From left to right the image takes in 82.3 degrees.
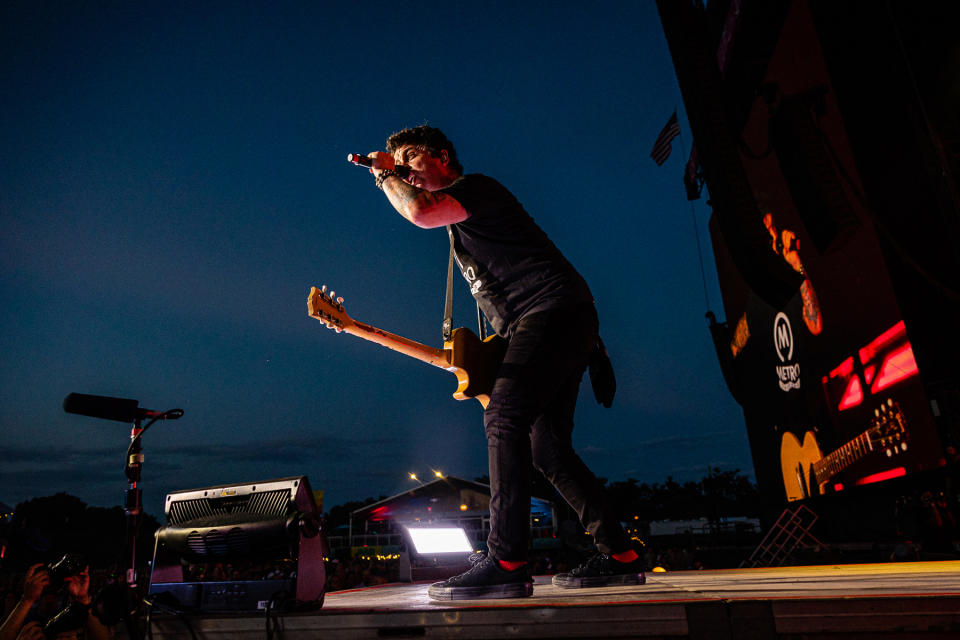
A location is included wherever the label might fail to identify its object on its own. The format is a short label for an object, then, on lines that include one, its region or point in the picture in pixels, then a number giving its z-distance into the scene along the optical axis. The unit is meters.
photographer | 3.29
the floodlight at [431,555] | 4.73
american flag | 15.89
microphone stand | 3.08
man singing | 2.05
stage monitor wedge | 1.67
